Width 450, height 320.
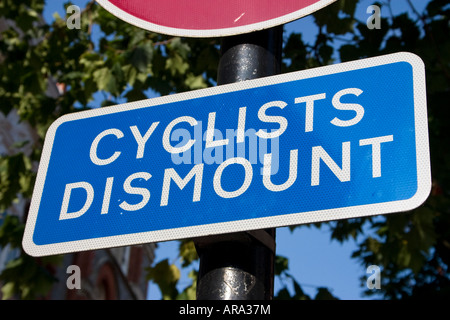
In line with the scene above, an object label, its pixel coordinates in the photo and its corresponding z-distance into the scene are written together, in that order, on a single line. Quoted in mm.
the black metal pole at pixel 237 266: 1565
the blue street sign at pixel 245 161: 1560
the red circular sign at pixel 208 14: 1696
